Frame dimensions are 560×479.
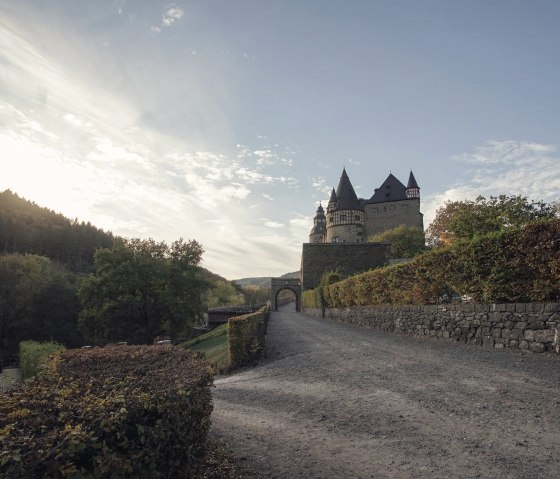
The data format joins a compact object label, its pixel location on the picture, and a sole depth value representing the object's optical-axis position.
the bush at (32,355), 21.56
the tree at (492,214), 33.00
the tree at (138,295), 30.39
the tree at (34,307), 47.31
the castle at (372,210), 69.56
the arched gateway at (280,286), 57.25
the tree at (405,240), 58.08
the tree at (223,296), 73.81
